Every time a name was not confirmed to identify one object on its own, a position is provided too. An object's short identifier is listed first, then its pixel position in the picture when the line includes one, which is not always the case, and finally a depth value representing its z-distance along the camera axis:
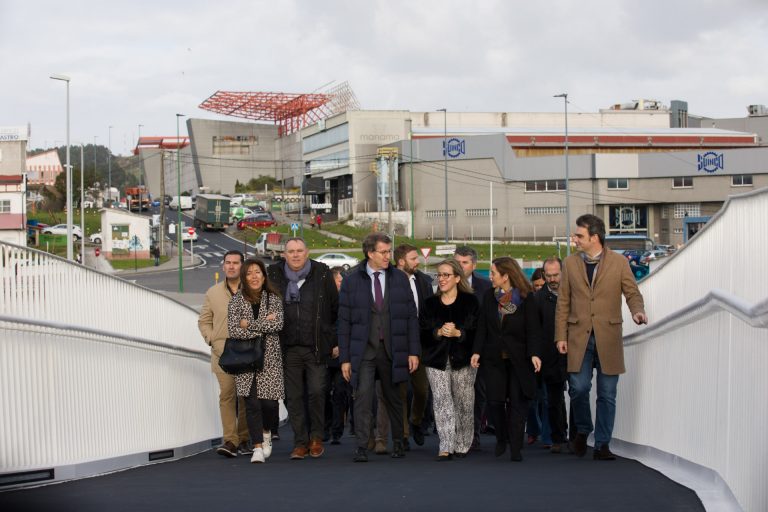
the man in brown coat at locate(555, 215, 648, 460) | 9.95
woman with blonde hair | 10.50
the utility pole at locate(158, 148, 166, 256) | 85.12
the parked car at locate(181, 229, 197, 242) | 73.06
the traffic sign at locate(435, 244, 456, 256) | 48.34
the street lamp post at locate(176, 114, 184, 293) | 59.54
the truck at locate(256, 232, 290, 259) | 76.81
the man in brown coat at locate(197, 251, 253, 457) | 11.33
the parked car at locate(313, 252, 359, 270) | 67.69
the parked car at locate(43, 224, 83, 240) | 95.76
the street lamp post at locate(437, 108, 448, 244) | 90.17
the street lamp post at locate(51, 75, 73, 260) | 52.34
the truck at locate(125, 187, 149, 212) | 145.12
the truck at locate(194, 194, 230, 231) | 107.25
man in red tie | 10.68
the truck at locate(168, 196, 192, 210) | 140.39
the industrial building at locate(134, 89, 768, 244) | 97.81
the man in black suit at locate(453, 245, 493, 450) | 11.76
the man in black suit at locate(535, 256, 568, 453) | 11.33
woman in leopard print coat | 10.70
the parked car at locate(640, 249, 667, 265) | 57.86
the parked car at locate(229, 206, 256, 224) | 115.35
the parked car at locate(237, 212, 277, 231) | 103.56
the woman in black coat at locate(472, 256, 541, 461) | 10.41
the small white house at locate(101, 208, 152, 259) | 84.44
